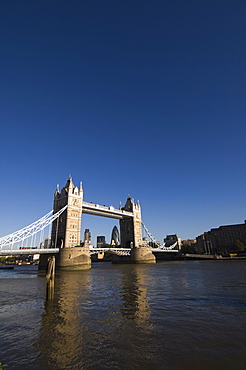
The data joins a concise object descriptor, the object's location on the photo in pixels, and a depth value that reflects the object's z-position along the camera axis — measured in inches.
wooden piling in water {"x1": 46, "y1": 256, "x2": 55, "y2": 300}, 582.8
